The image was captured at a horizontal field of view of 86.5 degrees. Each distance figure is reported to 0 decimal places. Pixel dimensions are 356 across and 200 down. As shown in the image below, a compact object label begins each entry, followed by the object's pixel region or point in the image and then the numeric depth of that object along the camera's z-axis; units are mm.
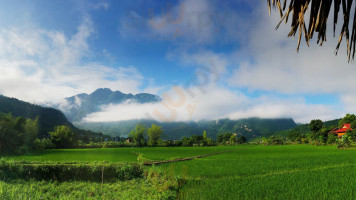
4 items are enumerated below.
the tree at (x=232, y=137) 77062
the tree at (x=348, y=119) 51344
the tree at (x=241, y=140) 88238
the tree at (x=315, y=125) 60344
